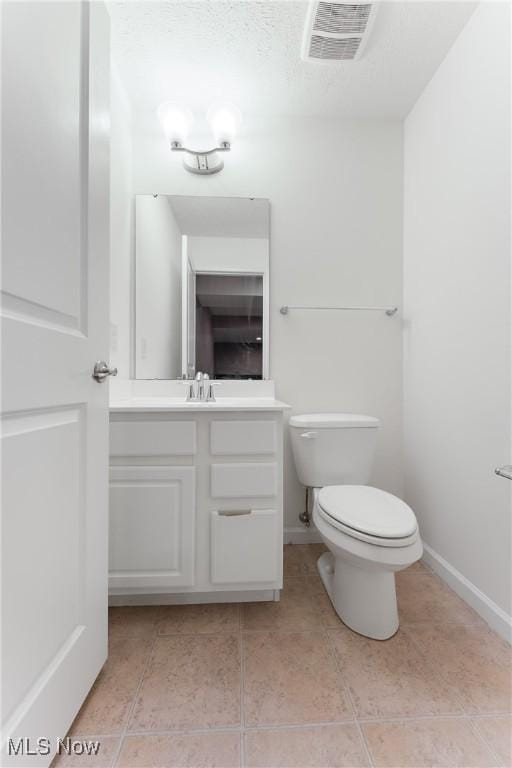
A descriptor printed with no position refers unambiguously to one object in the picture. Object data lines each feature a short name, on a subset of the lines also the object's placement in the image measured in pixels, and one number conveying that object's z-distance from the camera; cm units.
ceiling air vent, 123
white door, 61
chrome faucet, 163
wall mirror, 176
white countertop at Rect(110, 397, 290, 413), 119
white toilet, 108
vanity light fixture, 161
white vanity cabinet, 120
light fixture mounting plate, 172
